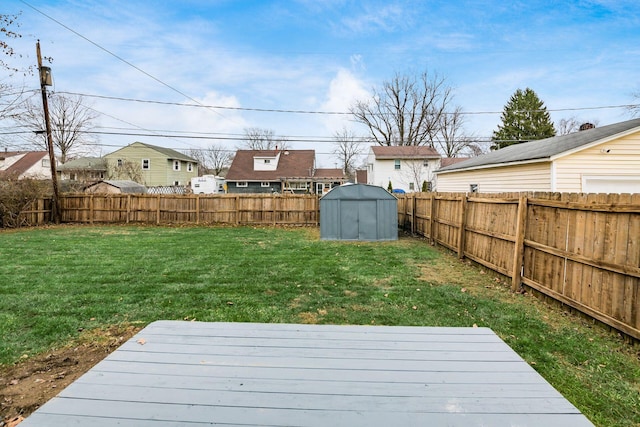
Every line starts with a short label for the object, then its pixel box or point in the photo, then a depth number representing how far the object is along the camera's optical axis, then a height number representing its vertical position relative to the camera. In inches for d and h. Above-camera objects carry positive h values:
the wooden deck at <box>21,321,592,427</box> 52.1 -35.1
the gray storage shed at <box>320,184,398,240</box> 418.0 -25.3
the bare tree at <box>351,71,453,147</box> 1337.4 +342.3
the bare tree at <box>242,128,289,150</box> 1795.0 +277.5
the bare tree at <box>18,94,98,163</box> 1212.5 +244.5
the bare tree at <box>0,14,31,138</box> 370.0 +154.8
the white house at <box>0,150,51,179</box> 1302.9 +120.2
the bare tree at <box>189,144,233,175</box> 2009.1 +203.8
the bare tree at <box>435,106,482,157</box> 1382.9 +242.1
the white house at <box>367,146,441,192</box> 1104.8 +95.8
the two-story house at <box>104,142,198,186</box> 1222.3 +112.8
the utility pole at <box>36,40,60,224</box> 504.7 +98.7
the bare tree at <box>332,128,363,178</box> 1521.9 +208.7
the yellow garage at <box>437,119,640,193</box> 349.7 +34.5
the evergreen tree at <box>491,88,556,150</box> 1464.1 +334.6
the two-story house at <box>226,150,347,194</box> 1182.3 +66.3
